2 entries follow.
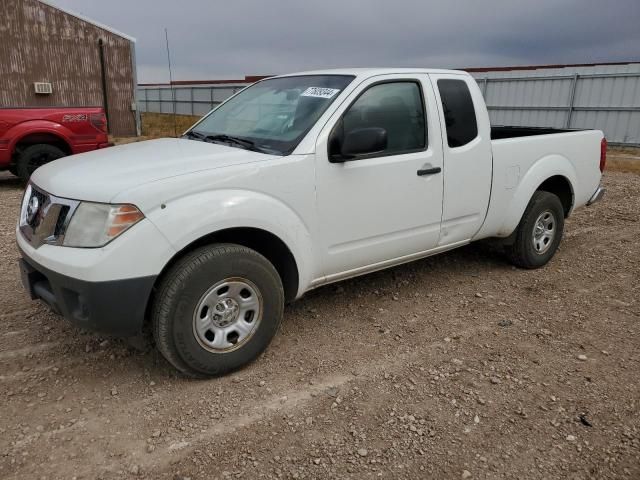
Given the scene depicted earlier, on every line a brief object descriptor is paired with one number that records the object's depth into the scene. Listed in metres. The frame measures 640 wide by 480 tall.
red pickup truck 8.15
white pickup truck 2.66
